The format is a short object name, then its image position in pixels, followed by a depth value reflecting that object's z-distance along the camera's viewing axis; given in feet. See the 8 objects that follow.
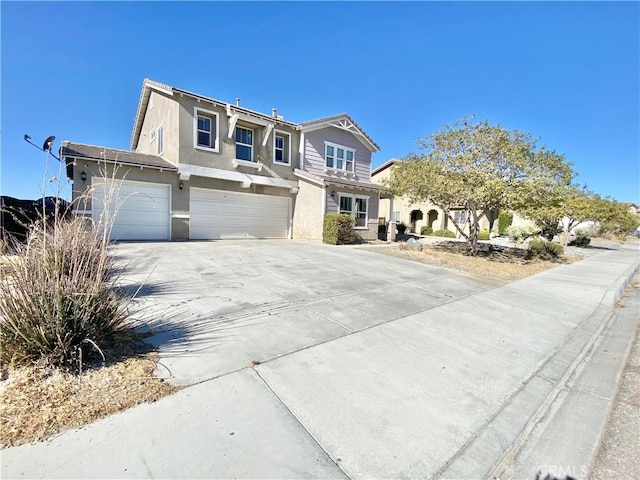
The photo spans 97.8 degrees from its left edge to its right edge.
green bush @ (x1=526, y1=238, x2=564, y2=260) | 46.05
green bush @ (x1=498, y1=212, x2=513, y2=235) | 100.37
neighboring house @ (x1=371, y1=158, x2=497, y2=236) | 97.40
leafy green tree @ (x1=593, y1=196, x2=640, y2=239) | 73.67
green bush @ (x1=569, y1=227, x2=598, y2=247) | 79.05
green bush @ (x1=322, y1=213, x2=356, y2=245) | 46.91
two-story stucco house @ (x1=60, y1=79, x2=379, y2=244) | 39.86
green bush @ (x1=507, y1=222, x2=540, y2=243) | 64.34
